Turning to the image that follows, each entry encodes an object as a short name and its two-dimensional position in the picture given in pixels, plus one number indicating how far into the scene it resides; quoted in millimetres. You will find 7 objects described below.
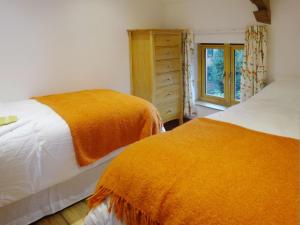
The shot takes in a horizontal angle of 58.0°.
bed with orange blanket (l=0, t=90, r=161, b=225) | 1866
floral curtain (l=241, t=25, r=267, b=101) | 3010
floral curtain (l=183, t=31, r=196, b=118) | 3803
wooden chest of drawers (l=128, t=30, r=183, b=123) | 3537
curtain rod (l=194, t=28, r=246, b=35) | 3225
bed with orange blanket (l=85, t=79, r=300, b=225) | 941
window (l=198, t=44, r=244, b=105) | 3561
